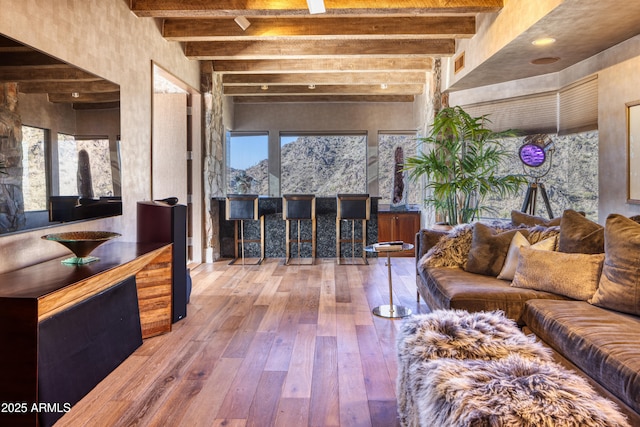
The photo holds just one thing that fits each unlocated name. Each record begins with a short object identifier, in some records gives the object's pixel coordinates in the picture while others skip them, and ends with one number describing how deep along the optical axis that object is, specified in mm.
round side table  3605
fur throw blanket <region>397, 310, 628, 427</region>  1224
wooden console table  1859
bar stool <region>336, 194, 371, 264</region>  6035
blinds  4395
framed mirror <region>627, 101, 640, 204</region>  3643
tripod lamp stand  4980
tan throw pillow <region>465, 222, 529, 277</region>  3166
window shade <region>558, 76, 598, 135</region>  4301
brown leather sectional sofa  1698
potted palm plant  4707
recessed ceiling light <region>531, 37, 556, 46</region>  3672
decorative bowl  2501
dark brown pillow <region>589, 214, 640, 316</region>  2189
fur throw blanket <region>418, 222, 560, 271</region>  3451
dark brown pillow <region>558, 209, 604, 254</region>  2596
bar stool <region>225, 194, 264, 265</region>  5868
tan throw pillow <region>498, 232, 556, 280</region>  2900
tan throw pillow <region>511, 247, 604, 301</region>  2496
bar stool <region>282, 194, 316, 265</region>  6051
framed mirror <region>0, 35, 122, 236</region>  2365
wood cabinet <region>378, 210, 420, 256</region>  7246
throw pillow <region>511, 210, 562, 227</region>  3357
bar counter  6562
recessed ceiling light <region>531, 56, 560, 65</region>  4297
